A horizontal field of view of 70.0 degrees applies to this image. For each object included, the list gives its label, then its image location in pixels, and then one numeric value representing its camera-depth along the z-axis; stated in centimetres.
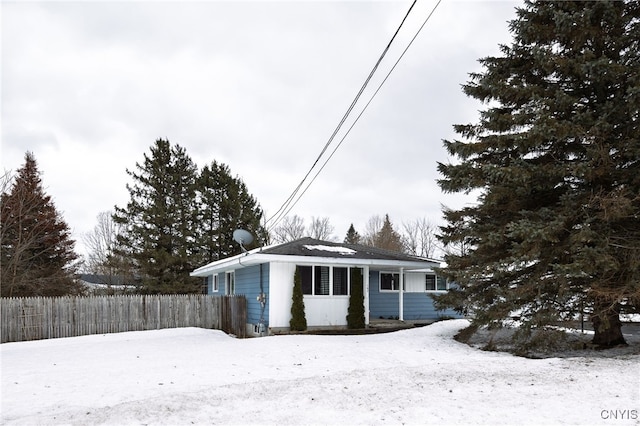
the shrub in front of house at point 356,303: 1492
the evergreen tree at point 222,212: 3102
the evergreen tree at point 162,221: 2775
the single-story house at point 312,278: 1439
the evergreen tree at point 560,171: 914
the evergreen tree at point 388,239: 4909
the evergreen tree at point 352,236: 5319
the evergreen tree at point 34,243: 2234
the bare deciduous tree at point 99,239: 3986
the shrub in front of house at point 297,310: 1409
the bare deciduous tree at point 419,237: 4997
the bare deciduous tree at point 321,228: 5192
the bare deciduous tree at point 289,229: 4931
